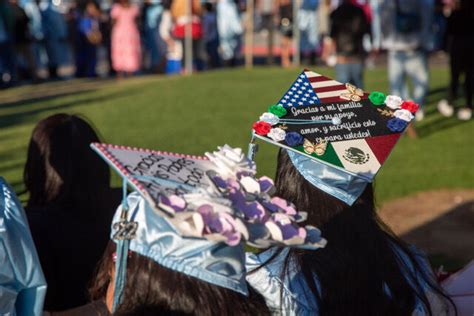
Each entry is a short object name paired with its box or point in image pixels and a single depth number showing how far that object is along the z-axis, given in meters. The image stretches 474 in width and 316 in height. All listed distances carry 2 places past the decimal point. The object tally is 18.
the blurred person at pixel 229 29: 20.27
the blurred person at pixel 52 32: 18.11
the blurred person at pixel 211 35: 19.67
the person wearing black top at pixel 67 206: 3.68
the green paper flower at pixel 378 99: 3.45
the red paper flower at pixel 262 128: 3.18
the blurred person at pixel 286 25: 19.94
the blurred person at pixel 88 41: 18.64
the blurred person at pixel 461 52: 11.97
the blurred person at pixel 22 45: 16.70
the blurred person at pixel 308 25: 20.52
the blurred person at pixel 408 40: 11.05
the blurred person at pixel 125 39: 18.38
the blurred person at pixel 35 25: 18.25
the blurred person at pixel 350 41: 11.31
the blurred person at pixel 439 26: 20.25
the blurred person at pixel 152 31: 19.75
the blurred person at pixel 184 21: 18.36
